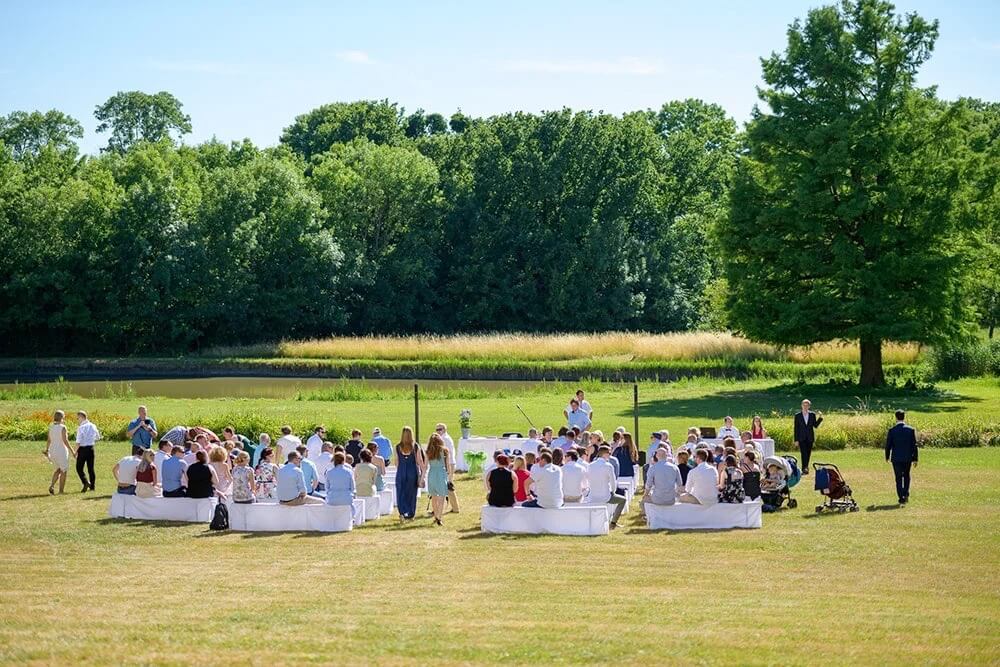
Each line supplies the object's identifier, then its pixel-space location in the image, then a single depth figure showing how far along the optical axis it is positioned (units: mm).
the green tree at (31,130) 116875
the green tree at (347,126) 110438
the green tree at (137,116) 127250
